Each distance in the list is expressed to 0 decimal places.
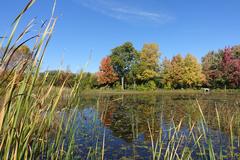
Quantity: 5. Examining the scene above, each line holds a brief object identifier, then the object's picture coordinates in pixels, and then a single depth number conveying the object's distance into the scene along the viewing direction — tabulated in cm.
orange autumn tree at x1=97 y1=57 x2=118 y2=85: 2985
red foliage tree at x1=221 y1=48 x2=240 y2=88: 2515
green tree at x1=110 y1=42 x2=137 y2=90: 3140
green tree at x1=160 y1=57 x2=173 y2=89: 2950
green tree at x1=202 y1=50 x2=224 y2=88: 2675
